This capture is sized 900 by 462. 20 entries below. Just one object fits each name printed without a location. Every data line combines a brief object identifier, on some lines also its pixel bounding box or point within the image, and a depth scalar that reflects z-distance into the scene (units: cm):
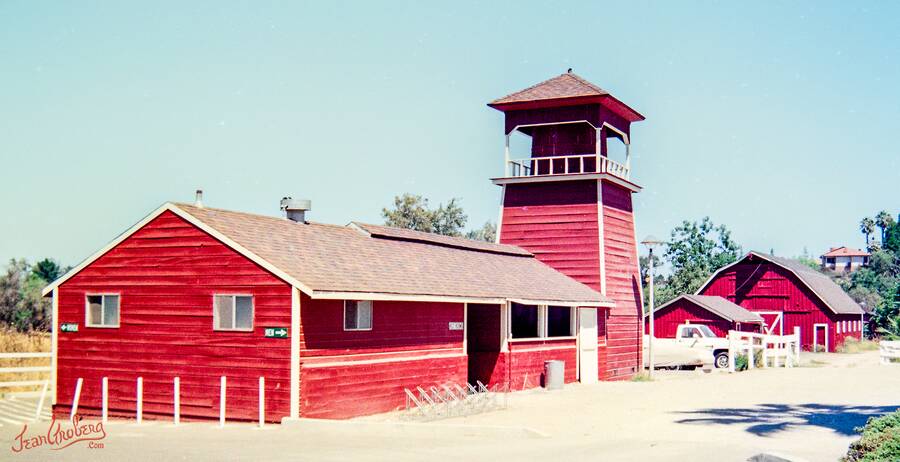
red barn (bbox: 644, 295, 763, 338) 5034
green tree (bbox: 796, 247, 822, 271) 15985
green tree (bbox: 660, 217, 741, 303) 7850
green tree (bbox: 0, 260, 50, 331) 4734
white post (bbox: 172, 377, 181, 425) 2142
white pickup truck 4194
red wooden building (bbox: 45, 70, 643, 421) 2098
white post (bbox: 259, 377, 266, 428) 2052
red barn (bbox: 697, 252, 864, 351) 5853
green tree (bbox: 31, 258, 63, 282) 9075
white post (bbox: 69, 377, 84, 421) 2308
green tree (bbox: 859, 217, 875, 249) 14575
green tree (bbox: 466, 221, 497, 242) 10069
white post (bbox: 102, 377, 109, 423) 2256
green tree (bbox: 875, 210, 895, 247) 14400
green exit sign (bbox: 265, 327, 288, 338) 2062
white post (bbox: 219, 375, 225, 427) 2087
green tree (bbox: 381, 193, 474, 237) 7875
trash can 3069
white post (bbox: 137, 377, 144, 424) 2197
